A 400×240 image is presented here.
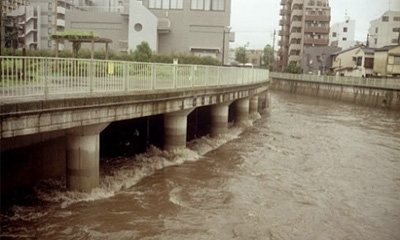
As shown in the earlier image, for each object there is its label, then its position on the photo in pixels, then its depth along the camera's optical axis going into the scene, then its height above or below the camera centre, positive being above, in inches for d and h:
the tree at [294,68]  3036.7 +13.0
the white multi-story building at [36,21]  2610.7 +242.4
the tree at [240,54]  4507.4 +150.6
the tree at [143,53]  1326.0 +34.8
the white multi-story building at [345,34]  3841.0 +371.8
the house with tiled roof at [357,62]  2426.2 +69.1
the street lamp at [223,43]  2087.1 +121.1
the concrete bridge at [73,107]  356.8 -48.4
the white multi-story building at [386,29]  3157.0 +355.6
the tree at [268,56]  4704.2 +153.6
